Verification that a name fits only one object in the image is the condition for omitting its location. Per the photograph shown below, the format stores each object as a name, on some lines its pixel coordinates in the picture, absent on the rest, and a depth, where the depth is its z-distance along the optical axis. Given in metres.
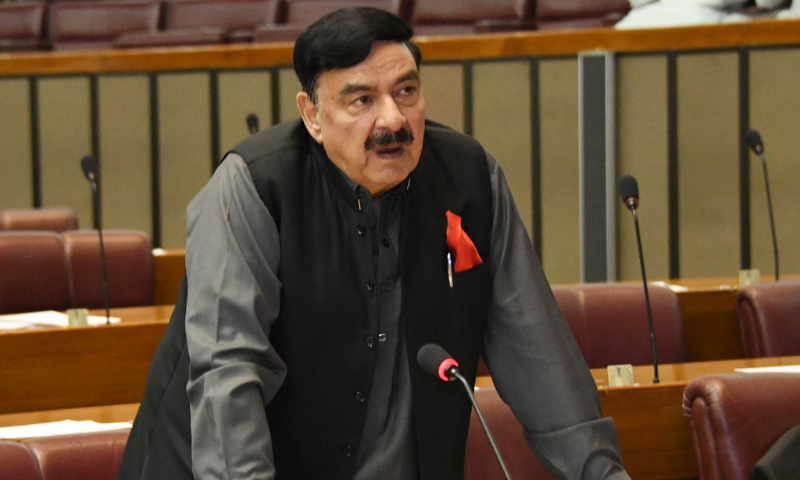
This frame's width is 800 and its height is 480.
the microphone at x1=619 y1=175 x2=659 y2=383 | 6.50
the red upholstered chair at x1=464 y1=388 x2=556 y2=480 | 4.27
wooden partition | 11.19
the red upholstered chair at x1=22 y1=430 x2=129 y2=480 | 3.67
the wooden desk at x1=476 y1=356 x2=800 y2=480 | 5.57
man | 2.99
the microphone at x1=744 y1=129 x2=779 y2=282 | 9.08
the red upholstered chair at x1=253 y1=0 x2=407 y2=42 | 13.41
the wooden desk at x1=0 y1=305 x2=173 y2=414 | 7.07
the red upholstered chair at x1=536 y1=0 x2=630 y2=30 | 13.44
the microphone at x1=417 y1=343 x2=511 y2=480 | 2.79
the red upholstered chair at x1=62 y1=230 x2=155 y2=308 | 8.68
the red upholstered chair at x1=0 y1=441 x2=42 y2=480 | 3.55
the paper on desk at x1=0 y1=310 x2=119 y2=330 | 7.72
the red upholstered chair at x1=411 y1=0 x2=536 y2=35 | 13.56
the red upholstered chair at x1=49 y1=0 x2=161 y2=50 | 14.82
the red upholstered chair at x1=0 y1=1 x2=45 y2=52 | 15.20
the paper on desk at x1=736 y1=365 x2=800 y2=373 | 5.86
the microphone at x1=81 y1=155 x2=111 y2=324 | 8.28
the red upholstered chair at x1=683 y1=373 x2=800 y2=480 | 4.11
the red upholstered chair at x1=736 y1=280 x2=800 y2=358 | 6.68
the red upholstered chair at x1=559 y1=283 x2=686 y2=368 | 6.83
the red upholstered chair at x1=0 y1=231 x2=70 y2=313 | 8.34
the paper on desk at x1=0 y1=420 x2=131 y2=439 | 4.77
